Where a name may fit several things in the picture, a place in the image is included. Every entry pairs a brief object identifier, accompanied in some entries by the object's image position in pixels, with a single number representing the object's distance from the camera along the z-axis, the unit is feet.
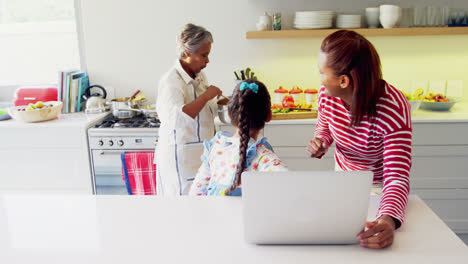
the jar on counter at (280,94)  9.60
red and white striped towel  8.55
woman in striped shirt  3.91
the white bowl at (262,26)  9.45
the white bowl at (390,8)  8.90
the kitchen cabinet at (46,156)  8.80
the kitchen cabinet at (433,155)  8.36
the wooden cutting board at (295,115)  8.71
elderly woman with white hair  6.61
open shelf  8.90
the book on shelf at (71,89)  9.89
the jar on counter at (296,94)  9.55
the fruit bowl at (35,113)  8.82
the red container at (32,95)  10.13
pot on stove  9.48
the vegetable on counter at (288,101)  9.19
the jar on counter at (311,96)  9.59
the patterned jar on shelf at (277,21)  9.41
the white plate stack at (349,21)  9.14
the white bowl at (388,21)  8.96
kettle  9.73
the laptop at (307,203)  3.18
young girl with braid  4.61
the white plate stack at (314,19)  9.13
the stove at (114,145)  8.64
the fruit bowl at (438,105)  8.87
